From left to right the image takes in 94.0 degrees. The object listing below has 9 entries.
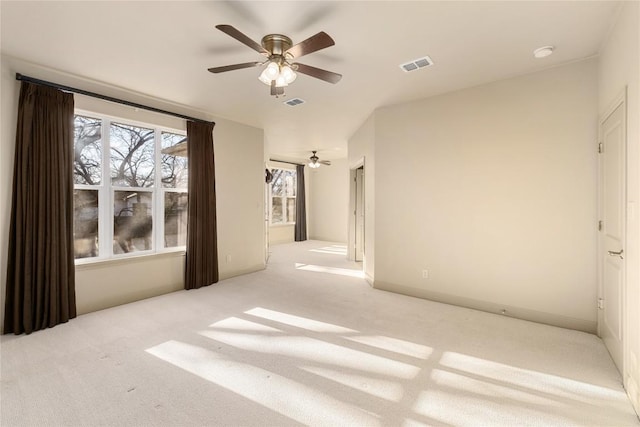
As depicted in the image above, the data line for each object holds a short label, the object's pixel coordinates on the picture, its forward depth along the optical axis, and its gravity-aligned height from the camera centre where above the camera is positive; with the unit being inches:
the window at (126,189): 143.1 +13.4
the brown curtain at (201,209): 177.5 +2.7
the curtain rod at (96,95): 121.2 +56.5
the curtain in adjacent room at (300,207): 382.0 +6.3
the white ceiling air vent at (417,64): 118.2 +59.5
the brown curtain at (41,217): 119.0 -0.4
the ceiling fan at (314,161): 317.7 +54.9
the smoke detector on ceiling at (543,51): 108.7 +58.3
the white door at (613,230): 91.0 -7.7
